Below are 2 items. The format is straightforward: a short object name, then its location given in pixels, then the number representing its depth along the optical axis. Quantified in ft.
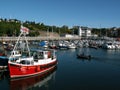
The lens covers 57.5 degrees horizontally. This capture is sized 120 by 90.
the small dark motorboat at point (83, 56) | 111.81
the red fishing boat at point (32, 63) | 63.25
